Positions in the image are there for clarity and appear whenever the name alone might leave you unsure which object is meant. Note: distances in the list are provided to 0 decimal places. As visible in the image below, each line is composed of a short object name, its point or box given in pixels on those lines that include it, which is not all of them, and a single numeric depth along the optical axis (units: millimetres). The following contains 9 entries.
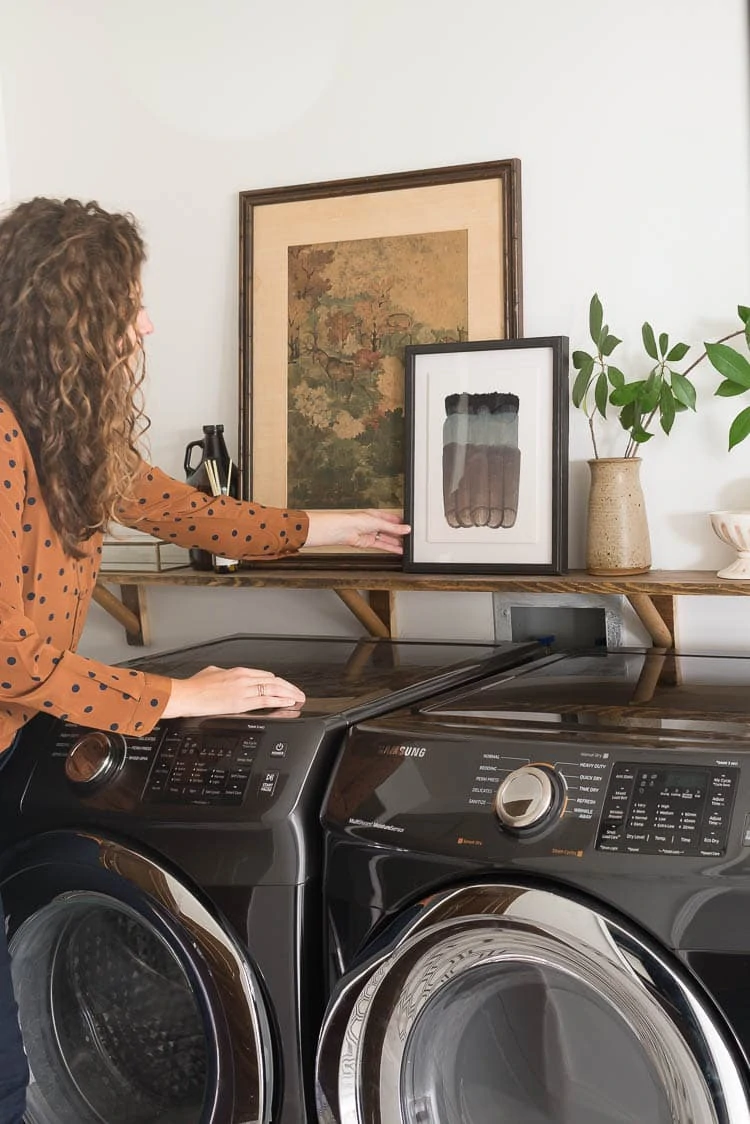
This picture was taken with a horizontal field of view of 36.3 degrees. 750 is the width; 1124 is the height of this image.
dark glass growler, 2293
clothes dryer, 1196
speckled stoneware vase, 1972
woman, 1510
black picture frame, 2039
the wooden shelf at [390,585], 1878
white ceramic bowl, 1869
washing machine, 1481
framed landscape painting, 2148
